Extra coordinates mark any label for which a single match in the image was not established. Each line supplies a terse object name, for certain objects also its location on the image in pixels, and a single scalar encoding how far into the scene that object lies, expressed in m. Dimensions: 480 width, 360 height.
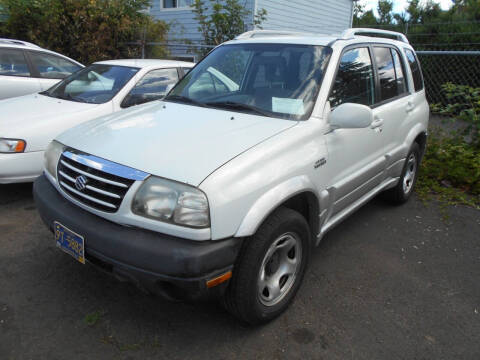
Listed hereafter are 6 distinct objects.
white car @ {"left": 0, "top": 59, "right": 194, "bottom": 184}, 3.97
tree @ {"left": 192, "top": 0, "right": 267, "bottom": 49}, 9.18
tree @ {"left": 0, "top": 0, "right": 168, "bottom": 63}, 10.04
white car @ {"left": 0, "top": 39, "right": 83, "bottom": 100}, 6.11
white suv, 2.10
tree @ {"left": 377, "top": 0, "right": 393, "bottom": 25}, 24.31
